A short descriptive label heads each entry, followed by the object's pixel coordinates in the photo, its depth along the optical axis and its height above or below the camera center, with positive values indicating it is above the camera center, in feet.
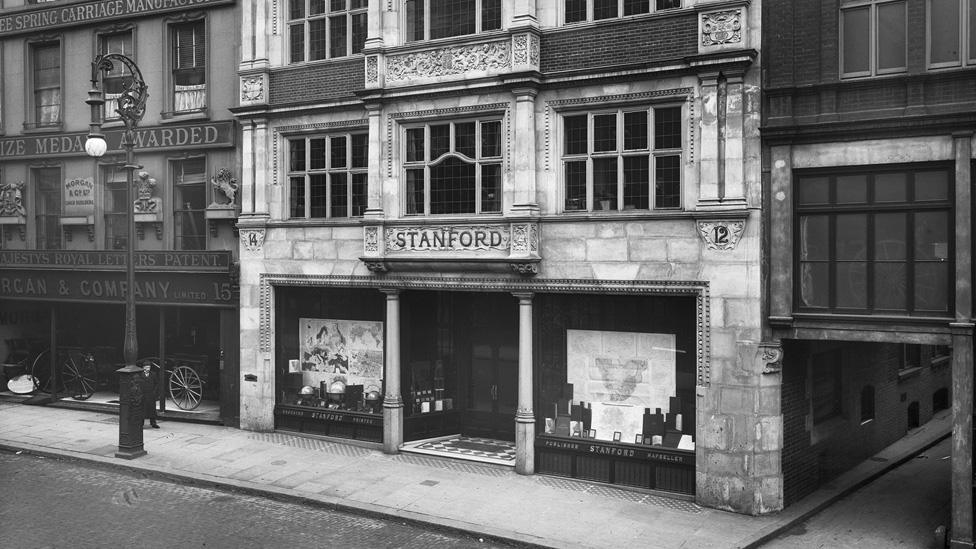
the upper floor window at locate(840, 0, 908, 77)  43.60 +12.38
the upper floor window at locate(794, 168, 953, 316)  42.29 +1.40
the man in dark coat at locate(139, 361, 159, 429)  65.82 -10.27
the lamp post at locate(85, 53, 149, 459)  56.65 -2.33
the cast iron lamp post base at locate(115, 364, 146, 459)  56.70 -10.28
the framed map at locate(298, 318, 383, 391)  62.90 -6.41
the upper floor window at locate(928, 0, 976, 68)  41.70 +12.05
